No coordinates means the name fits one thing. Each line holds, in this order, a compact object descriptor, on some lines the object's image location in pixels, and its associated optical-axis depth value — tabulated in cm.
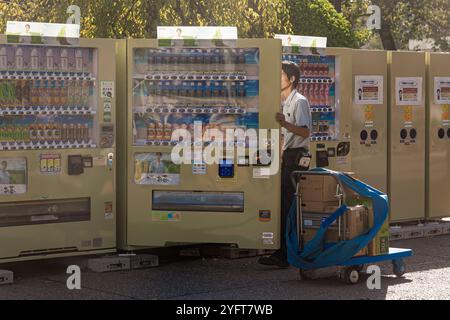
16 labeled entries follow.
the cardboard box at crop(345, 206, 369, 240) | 860
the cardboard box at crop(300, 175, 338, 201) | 900
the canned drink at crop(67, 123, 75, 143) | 946
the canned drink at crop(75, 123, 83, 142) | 952
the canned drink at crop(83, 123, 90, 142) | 957
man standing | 948
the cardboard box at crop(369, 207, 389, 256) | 876
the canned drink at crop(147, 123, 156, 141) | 971
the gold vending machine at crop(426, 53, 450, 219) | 1267
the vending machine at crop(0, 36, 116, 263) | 900
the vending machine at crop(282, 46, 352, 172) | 1103
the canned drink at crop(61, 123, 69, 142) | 942
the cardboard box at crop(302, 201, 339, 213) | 901
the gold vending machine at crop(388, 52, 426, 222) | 1230
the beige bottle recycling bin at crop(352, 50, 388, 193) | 1191
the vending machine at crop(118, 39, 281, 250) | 949
